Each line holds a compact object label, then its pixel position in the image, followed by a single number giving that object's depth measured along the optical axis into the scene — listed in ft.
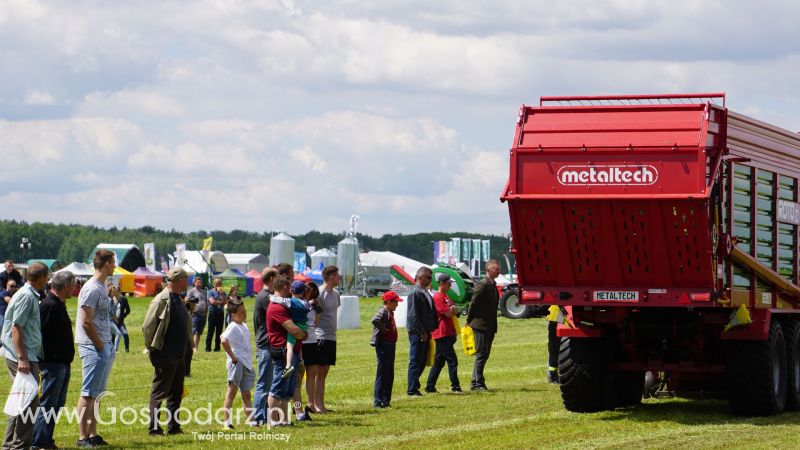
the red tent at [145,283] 296.10
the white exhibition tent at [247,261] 454.40
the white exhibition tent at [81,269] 289.10
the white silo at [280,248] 192.54
